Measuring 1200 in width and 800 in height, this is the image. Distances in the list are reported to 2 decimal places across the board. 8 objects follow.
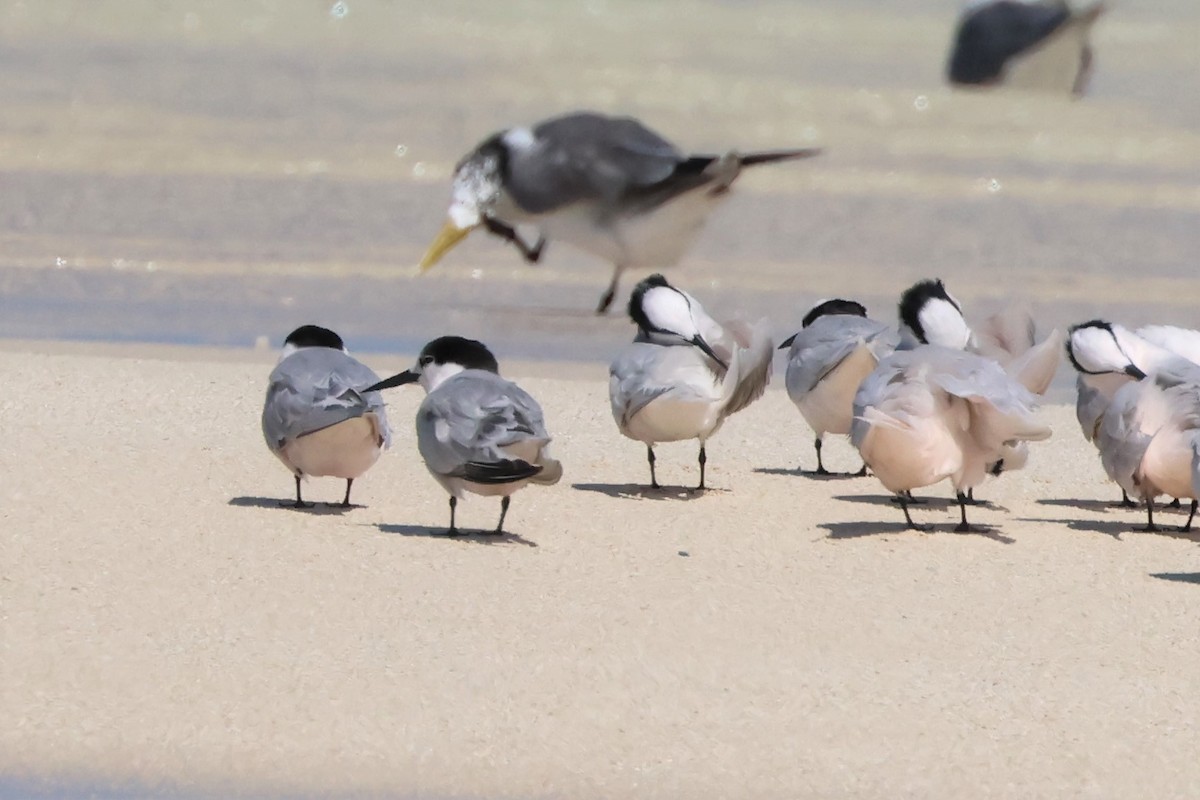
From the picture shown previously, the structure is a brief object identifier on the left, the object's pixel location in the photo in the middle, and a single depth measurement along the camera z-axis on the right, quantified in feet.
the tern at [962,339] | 48.37
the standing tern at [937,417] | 43.24
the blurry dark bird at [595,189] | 56.54
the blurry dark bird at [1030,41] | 103.45
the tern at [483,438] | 41.32
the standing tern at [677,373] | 48.39
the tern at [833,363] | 50.90
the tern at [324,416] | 44.06
